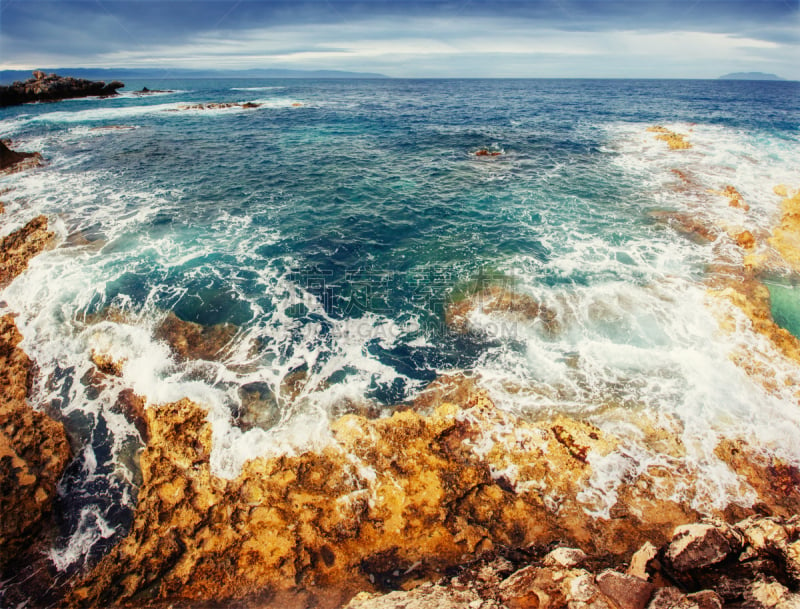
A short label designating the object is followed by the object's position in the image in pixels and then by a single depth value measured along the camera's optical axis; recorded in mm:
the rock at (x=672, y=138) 35219
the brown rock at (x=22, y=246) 15814
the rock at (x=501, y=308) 13672
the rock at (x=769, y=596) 4852
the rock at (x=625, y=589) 5363
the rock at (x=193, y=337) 12203
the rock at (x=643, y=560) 6122
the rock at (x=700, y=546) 5973
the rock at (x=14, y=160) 28625
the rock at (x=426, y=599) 5841
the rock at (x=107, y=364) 11461
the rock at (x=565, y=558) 6320
